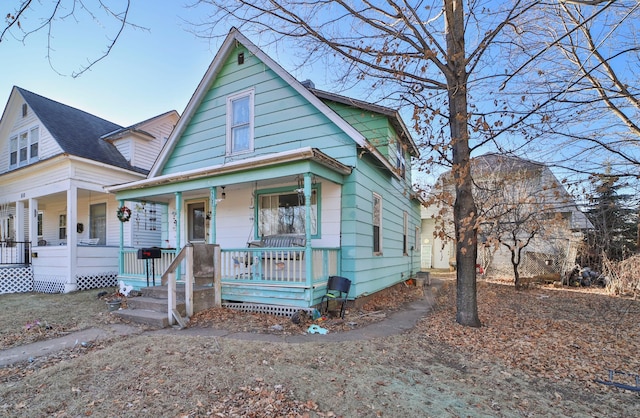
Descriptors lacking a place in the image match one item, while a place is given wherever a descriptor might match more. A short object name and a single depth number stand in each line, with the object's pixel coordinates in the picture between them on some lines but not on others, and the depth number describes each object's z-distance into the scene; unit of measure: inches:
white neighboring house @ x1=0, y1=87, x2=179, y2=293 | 446.6
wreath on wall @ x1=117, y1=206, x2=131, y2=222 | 376.1
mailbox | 312.7
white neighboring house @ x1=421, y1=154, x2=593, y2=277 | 508.4
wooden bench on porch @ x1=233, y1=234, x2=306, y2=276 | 286.0
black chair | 267.9
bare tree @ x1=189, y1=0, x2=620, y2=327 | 232.8
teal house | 280.7
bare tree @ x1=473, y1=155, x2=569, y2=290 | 405.3
